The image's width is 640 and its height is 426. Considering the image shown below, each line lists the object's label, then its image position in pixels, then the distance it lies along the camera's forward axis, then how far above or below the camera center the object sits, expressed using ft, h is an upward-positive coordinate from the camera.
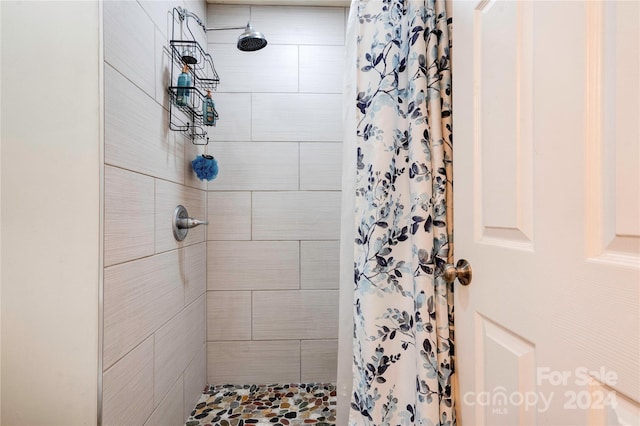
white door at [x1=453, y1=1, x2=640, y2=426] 1.35 +0.01
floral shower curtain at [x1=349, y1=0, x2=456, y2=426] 2.76 -0.01
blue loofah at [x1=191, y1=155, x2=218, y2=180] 4.55 +0.68
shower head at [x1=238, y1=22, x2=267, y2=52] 4.63 +2.65
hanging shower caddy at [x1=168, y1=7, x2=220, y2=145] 3.98 +1.96
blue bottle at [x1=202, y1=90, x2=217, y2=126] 4.51 +1.51
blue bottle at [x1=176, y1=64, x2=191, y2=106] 3.86 +1.56
